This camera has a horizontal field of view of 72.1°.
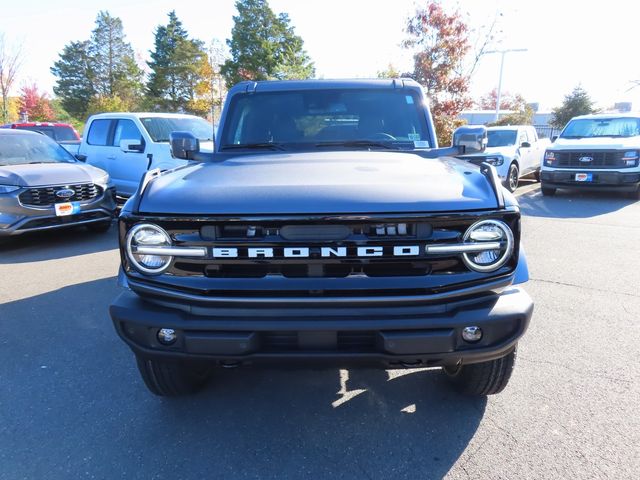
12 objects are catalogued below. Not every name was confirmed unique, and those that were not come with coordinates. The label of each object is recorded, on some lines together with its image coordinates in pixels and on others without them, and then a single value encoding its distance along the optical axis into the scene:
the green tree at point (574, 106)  31.78
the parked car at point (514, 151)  10.77
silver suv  6.05
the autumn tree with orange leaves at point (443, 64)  14.06
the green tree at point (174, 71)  40.06
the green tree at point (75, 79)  47.47
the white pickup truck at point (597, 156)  9.63
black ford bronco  1.92
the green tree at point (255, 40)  34.50
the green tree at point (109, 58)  47.84
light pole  17.38
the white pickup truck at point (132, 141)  8.05
